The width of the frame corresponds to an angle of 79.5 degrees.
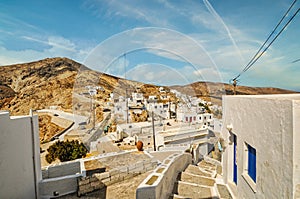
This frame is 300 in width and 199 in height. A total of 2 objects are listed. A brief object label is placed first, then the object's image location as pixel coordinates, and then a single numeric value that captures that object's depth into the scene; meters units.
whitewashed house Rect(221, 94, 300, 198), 1.69
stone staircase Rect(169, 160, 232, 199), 3.81
